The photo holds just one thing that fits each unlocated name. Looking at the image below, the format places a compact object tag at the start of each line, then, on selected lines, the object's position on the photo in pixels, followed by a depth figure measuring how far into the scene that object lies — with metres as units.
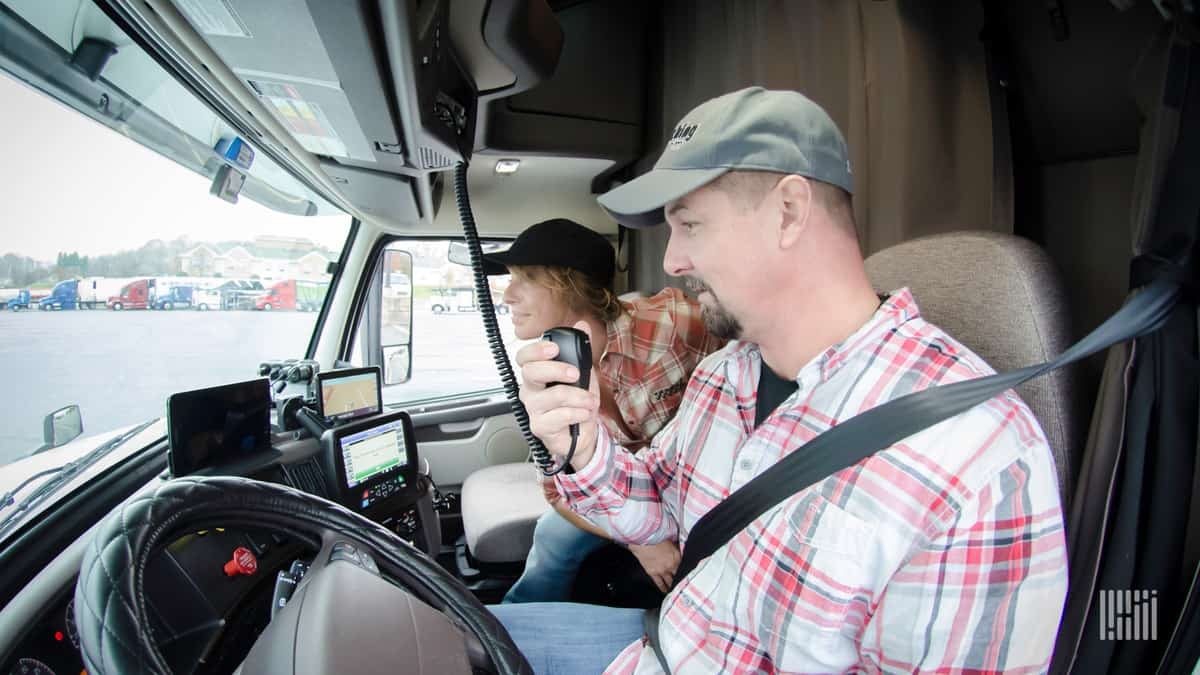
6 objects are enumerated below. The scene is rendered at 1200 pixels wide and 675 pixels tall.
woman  1.85
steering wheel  0.56
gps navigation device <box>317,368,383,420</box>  1.89
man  0.71
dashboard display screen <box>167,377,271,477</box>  1.31
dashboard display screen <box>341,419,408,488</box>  1.80
